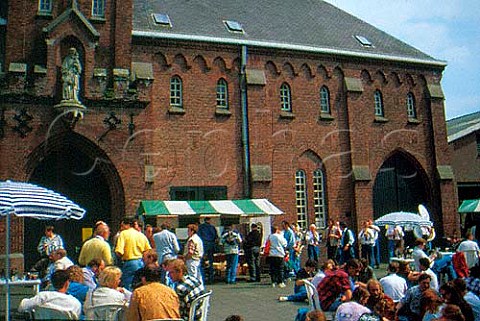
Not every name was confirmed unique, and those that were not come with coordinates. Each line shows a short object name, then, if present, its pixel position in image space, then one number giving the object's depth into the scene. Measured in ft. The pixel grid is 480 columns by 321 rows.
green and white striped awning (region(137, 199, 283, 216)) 61.87
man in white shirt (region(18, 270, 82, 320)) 22.26
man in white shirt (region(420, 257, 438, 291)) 33.42
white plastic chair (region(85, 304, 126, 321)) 23.45
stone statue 62.75
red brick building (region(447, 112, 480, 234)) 96.68
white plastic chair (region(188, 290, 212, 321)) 24.77
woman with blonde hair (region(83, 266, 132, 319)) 23.57
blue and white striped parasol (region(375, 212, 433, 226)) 59.16
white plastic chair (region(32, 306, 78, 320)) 22.12
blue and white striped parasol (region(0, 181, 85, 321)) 29.84
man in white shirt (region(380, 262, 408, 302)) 31.73
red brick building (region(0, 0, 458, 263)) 64.80
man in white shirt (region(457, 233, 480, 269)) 50.21
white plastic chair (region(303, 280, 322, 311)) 30.22
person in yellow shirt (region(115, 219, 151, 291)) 39.40
